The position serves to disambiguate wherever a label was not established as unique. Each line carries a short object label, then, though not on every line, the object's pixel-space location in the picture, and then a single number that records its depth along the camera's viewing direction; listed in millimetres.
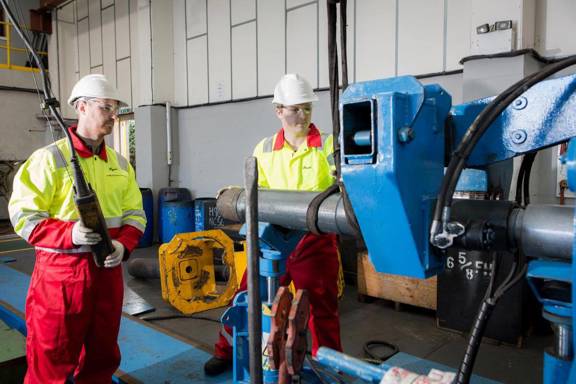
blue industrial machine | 803
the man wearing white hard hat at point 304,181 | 2293
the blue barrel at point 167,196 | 6840
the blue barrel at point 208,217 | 6301
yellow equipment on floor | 3857
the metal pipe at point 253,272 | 812
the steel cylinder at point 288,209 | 1048
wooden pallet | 3734
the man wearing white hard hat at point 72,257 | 1962
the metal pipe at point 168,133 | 7258
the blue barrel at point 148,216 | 6898
